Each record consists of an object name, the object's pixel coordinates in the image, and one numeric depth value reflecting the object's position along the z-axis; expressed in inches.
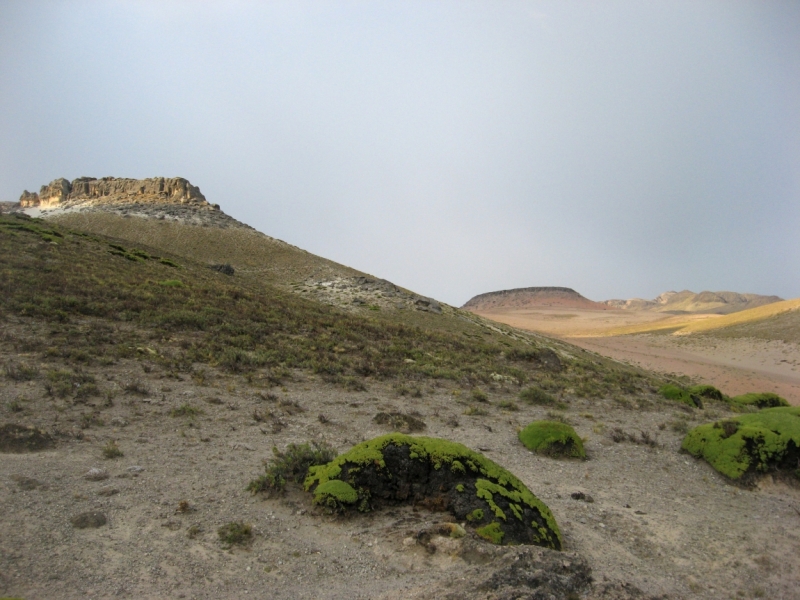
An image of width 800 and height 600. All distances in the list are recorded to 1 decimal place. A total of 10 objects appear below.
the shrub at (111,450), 300.5
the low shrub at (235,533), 225.5
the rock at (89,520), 220.8
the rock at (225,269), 1497.4
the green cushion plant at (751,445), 375.2
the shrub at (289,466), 278.7
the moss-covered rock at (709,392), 797.9
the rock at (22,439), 291.9
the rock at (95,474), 268.2
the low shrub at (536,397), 614.9
